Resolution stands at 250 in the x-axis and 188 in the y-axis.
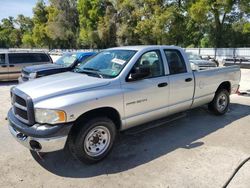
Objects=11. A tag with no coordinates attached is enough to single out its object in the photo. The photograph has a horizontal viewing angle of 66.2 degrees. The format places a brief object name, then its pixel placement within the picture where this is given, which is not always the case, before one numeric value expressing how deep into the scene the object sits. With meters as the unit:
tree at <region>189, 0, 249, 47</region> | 19.03
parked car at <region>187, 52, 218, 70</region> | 10.71
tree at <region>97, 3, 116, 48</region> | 33.36
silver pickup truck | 2.72
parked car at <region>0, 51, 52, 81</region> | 9.28
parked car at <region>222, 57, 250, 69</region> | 9.28
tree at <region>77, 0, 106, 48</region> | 36.53
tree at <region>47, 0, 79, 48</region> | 42.15
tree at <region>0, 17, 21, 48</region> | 66.07
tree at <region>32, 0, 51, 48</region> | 49.41
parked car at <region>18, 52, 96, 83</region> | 6.86
